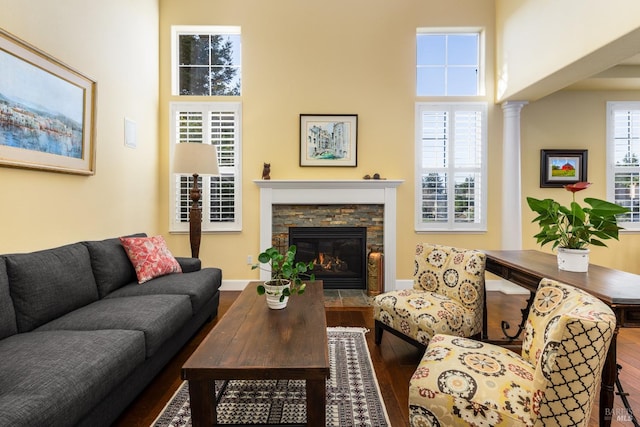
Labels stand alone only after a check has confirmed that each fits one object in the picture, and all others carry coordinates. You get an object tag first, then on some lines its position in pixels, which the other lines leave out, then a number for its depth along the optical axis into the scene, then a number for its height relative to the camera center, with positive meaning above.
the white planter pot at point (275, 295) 2.10 -0.52
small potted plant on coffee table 2.07 -0.44
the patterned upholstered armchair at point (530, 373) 1.14 -0.70
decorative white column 4.16 +0.44
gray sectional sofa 1.29 -0.65
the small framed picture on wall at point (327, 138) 4.30 +1.00
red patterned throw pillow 2.86 -0.40
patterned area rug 1.81 -1.13
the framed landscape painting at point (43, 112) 2.15 +0.77
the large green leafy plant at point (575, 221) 1.90 -0.05
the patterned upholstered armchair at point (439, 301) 2.33 -0.67
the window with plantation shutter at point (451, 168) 4.37 +0.62
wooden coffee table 1.41 -0.66
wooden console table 1.48 -0.38
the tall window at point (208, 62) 4.40 +2.06
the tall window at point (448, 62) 4.45 +2.08
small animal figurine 4.22 +0.56
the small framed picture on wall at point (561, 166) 4.32 +0.64
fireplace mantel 4.20 +0.22
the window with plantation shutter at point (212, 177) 4.31 +0.60
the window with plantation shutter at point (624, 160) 4.35 +0.72
